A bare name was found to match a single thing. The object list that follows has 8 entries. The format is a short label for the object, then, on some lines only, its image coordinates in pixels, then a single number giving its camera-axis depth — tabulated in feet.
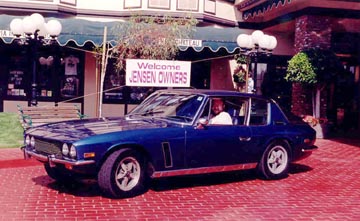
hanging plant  59.51
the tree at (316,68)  45.14
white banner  38.75
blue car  21.25
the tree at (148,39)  42.55
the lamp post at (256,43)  42.11
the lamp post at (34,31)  37.52
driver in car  25.25
